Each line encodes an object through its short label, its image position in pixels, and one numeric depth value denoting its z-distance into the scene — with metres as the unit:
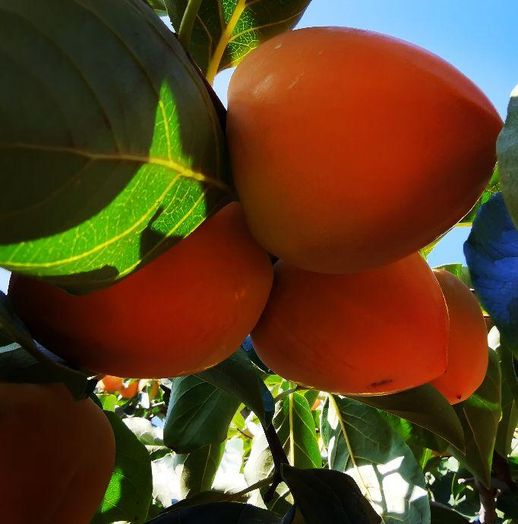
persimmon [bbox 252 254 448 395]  0.16
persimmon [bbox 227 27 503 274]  0.12
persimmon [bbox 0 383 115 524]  0.15
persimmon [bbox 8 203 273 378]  0.14
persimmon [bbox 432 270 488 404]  0.20
